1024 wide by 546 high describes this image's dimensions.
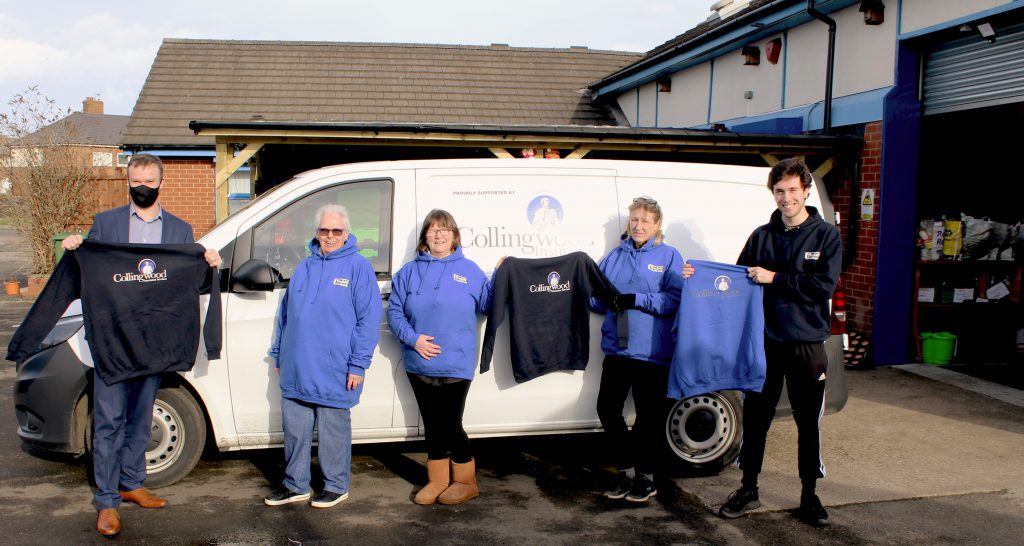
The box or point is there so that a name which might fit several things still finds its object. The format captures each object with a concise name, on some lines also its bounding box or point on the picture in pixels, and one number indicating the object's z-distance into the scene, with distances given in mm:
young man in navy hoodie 4637
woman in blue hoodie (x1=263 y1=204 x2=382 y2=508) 4801
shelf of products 9750
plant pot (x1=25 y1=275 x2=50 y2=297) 15297
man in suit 4598
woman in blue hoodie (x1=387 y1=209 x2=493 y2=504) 4918
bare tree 15531
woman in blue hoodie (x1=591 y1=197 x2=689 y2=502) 5090
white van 5168
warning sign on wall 9359
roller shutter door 8179
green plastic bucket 9344
